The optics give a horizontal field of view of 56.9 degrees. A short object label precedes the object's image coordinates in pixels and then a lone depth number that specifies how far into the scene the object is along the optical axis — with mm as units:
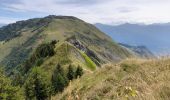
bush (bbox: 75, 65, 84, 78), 44302
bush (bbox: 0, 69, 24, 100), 23702
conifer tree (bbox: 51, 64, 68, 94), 45158
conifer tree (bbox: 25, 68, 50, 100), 37347
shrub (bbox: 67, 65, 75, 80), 48387
